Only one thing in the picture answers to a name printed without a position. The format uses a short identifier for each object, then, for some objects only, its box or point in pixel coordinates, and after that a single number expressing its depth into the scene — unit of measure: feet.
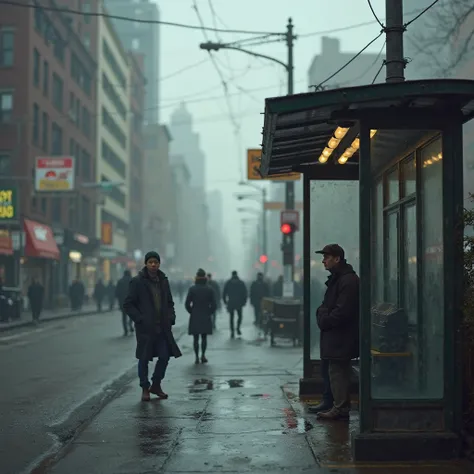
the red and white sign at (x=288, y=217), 81.25
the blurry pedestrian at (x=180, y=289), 205.11
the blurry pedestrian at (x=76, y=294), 143.33
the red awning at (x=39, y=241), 139.03
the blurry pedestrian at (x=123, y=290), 82.89
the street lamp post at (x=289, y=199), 78.02
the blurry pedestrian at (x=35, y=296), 106.11
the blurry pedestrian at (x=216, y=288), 99.37
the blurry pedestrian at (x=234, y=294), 80.84
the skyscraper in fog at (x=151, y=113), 583.17
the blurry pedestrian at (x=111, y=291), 160.16
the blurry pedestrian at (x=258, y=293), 94.05
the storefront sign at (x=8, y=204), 124.98
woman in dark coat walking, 54.13
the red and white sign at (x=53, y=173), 135.44
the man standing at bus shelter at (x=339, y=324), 29.40
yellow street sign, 87.04
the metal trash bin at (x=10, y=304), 104.06
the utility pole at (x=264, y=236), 197.42
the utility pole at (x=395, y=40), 30.32
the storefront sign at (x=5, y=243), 127.34
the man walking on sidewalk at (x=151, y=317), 36.94
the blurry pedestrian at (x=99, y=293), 149.46
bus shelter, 24.61
